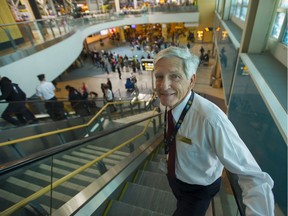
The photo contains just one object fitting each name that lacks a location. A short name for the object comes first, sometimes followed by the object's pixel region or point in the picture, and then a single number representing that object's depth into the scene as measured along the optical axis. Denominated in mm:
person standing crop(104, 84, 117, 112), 7589
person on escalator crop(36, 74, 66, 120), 5184
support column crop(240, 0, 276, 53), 3656
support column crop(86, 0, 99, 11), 29000
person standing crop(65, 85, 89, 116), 5853
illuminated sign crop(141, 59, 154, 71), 14048
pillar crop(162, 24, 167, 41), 24895
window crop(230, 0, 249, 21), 6536
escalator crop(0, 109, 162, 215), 1702
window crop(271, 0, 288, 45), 3246
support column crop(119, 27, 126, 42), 28594
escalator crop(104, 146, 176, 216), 2268
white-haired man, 1063
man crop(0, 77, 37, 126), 4285
